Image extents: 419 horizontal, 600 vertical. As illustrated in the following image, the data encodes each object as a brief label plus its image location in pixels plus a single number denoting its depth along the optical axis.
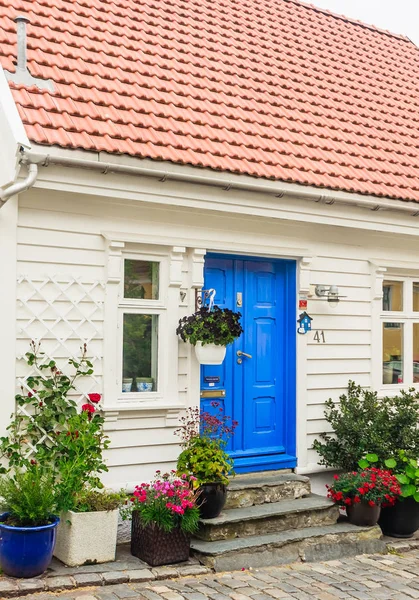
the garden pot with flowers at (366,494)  7.52
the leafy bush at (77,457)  6.11
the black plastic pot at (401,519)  7.75
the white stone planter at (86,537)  6.07
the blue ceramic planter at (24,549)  5.68
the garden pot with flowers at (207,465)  6.77
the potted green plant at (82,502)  6.09
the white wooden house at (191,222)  6.72
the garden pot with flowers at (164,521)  6.30
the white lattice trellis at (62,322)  6.57
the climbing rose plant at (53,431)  6.28
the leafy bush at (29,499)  5.79
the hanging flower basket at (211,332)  7.09
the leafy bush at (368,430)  7.97
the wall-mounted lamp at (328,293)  8.43
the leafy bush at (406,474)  7.66
